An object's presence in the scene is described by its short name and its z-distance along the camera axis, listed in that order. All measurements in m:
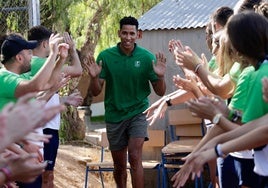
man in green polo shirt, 8.14
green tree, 14.83
